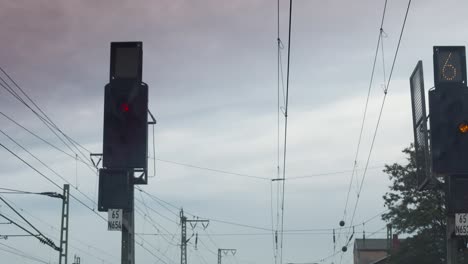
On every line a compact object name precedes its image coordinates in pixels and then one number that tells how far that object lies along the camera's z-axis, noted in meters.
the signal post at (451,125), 13.99
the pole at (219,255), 120.00
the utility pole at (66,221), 50.14
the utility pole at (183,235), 72.66
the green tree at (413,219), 49.97
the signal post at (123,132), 12.84
